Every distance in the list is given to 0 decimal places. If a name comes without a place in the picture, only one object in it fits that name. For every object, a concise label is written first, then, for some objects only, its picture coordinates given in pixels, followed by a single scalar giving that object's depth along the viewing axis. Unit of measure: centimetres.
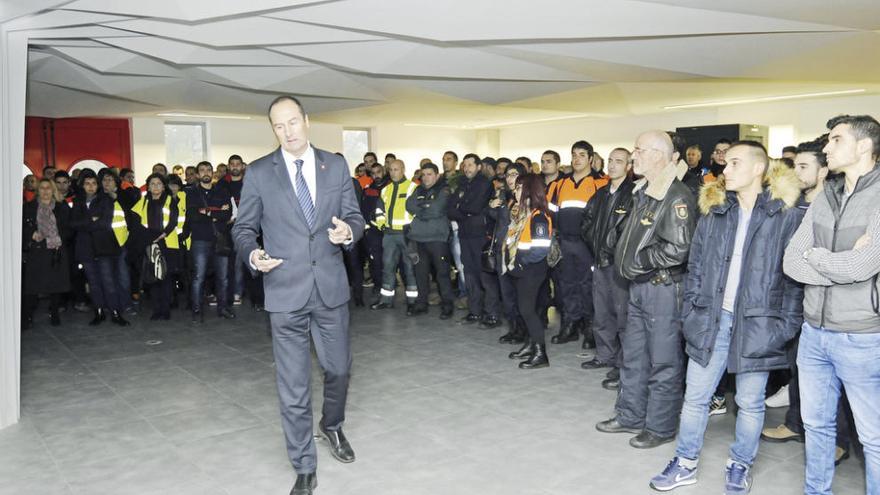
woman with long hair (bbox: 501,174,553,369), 537
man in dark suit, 335
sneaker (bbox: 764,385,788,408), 465
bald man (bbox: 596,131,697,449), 373
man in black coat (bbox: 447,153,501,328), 724
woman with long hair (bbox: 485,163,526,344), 620
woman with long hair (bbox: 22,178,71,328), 729
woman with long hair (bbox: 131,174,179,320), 764
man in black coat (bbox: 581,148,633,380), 505
